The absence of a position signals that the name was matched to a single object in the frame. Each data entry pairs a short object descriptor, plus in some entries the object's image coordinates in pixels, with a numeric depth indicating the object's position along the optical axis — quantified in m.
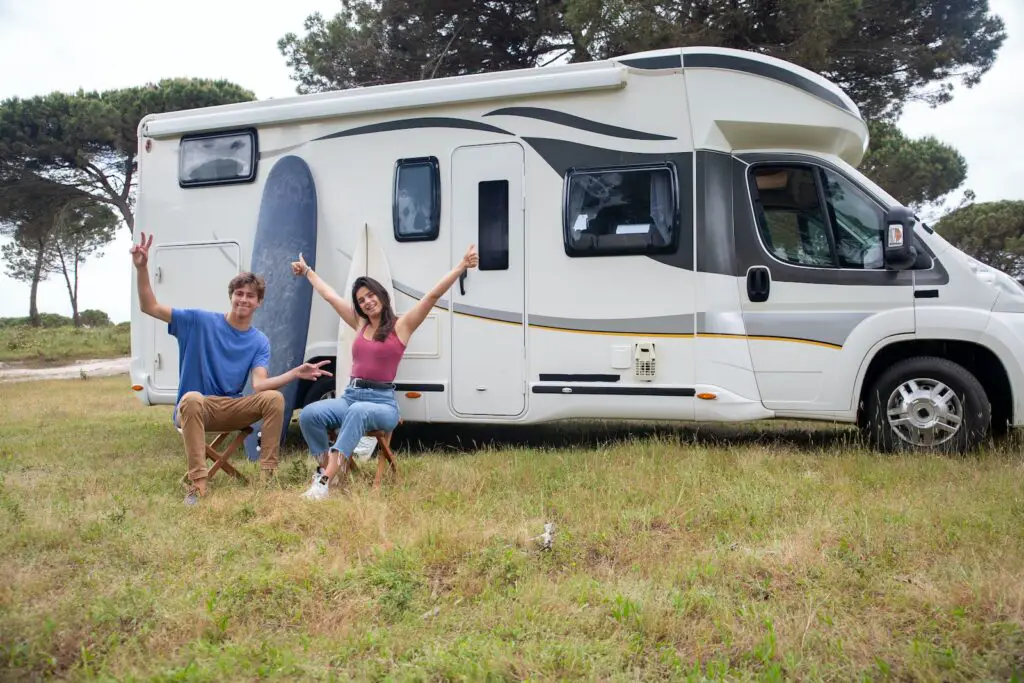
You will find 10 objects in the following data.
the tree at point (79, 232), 23.05
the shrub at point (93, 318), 34.22
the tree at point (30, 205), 22.08
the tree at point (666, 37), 12.00
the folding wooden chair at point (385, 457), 5.39
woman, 5.59
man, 5.62
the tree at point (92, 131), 22.06
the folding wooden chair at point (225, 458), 5.56
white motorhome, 5.96
